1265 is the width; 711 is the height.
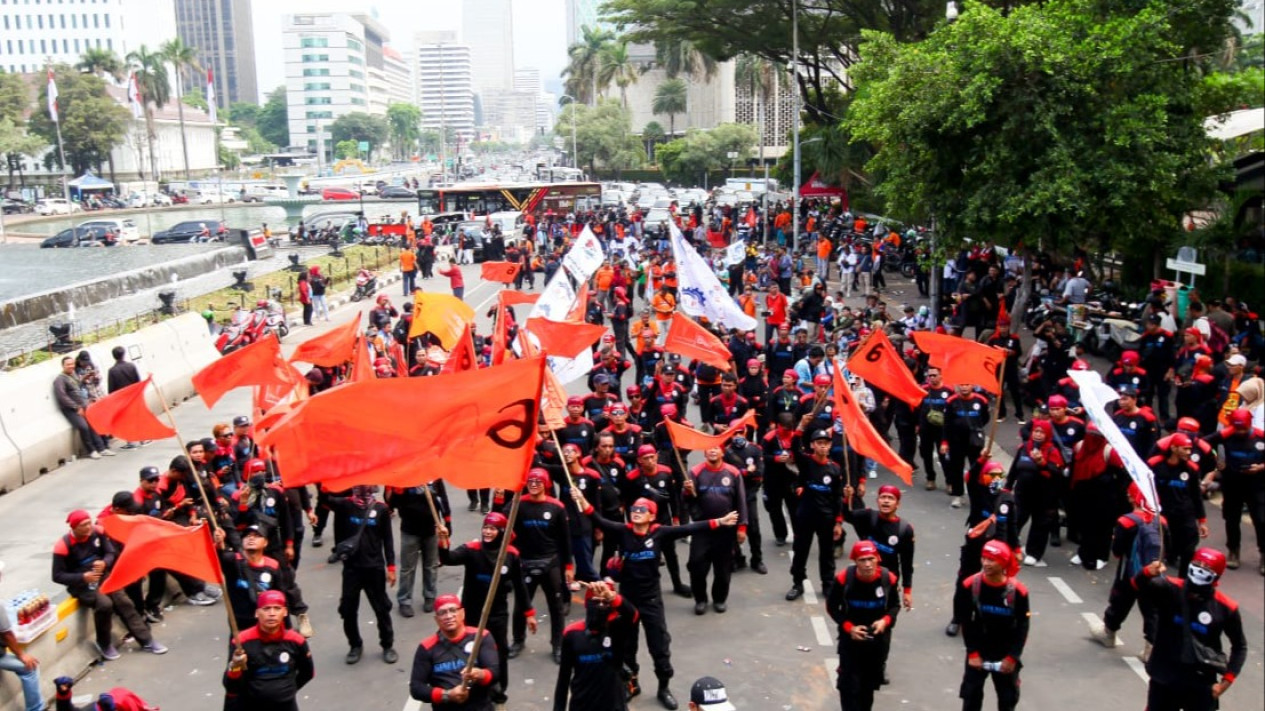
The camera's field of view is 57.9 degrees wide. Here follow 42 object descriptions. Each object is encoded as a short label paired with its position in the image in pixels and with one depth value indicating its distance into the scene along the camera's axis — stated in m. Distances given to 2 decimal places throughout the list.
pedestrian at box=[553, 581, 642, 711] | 6.98
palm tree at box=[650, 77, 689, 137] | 94.88
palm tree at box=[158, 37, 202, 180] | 109.56
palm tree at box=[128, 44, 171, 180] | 103.00
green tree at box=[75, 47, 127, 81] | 98.31
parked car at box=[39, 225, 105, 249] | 49.59
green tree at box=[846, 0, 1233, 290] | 16.31
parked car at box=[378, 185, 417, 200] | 85.88
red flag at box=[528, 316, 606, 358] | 14.18
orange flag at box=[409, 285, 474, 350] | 15.27
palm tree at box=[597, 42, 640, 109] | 97.81
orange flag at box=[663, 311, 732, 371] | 14.05
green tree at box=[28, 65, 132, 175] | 84.94
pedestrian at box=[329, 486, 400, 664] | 8.94
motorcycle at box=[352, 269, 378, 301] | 32.31
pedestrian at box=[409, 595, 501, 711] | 6.50
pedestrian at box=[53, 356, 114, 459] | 15.45
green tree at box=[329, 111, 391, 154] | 164.62
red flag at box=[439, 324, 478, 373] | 12.20
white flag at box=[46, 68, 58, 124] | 51.81
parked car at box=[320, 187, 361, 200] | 81.38
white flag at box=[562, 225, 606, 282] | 19.27
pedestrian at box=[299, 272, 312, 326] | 26.70
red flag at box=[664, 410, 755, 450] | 10.68
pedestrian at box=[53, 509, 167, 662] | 8.98
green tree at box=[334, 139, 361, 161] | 154.12
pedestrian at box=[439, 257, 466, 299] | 26.84
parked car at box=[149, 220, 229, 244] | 48.41
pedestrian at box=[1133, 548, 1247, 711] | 6.84
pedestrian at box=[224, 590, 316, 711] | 6.82
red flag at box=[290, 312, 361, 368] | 13.28
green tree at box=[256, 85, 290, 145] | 179.38
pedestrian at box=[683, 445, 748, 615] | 9.71
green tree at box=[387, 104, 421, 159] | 182.88
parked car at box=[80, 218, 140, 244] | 50.75
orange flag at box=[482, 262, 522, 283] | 22.09
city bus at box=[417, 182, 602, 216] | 53.66
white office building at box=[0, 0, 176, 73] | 120.25
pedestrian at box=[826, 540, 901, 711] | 7.36
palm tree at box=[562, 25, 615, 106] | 100.44
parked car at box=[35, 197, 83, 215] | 74.25
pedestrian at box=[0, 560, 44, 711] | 7.91
